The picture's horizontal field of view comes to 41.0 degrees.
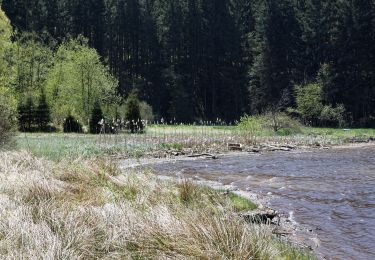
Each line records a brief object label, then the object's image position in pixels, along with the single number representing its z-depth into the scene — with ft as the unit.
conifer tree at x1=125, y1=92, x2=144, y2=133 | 141.08
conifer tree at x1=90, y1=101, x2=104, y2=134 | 132.53
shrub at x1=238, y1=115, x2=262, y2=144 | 126.80
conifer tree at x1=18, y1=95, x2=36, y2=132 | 135.44
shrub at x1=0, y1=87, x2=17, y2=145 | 56.95
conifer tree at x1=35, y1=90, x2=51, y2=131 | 136.26
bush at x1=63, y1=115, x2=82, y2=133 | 135.64
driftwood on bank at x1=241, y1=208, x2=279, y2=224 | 31.86
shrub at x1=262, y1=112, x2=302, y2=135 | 143.98
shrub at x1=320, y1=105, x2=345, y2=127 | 182.47
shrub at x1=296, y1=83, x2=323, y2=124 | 189.26
